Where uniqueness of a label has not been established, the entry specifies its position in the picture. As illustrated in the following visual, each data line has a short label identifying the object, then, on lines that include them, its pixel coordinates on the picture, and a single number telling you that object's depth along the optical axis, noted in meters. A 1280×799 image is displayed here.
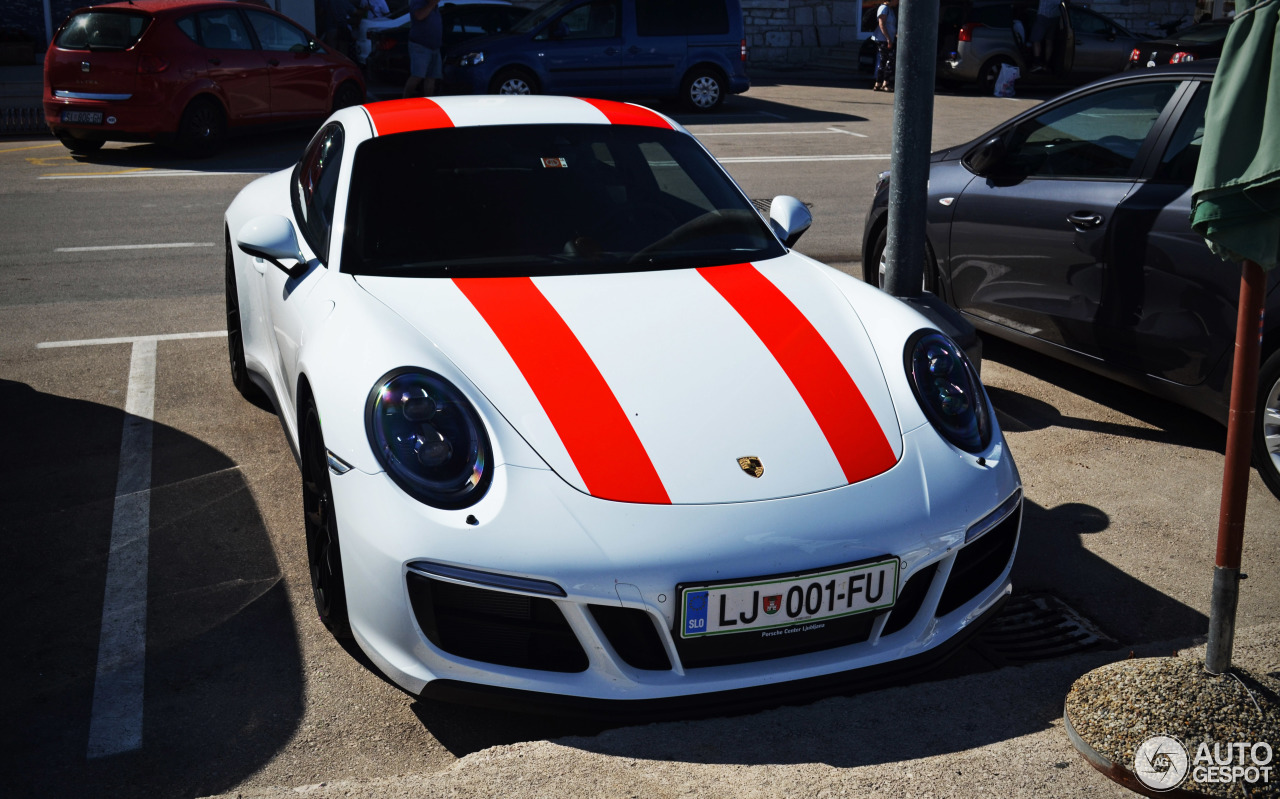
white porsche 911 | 2.68
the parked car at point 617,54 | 15.77
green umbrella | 2.42
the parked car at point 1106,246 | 4.44
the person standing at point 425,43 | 14.81
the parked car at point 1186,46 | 16.20
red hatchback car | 11.95
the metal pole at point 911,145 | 4.92
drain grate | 3.36
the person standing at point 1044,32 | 19.67
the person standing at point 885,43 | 19.38
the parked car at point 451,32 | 18.45
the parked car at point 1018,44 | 19.84
